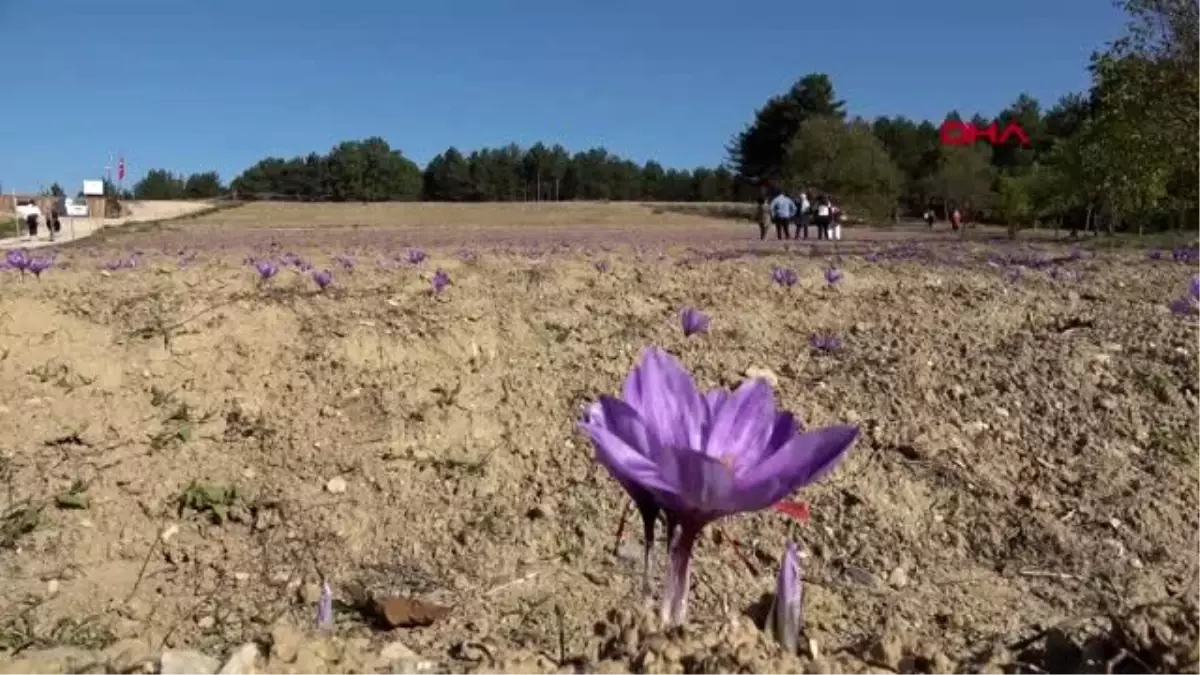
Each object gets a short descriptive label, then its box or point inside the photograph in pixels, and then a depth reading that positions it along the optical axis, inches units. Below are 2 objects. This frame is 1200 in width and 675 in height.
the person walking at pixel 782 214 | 1136.2
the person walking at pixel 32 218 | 1396.4
